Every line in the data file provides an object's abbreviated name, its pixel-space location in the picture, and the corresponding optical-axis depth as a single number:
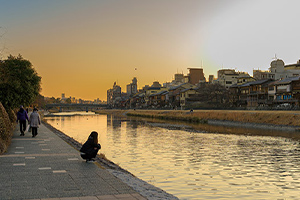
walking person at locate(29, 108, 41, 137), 21.91
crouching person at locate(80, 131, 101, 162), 12.59
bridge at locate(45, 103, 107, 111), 167.93
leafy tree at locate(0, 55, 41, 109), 30.08
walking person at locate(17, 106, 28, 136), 23.15
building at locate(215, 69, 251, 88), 108.44
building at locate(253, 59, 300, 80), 100.19
